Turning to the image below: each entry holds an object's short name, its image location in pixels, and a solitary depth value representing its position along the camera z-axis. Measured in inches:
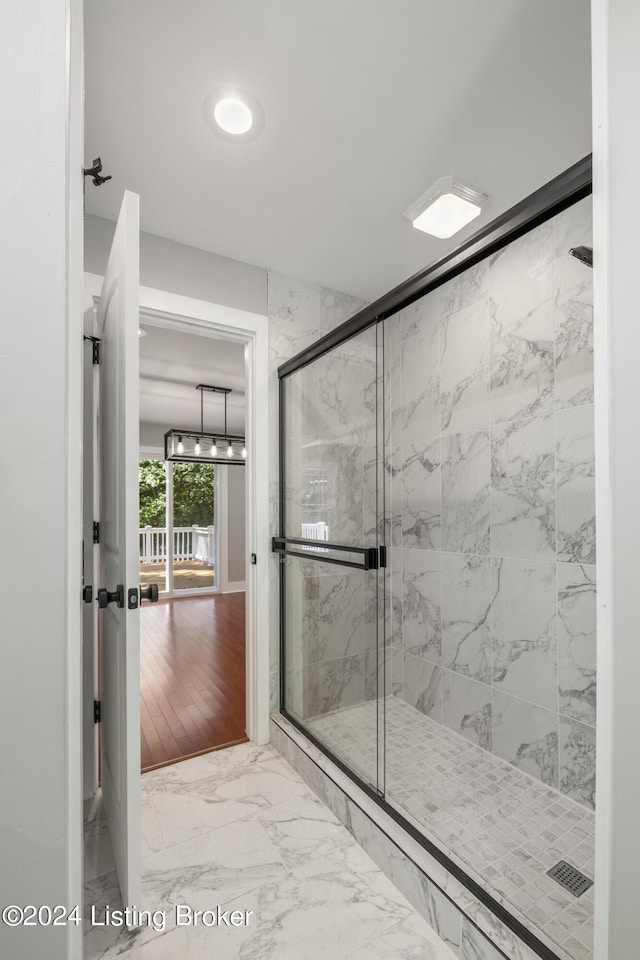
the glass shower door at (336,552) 71.3
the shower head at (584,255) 50.9
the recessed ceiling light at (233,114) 55.4
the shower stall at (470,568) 63.7
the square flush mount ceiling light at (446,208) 64.9
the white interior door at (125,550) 47.5
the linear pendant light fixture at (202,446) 205.0
